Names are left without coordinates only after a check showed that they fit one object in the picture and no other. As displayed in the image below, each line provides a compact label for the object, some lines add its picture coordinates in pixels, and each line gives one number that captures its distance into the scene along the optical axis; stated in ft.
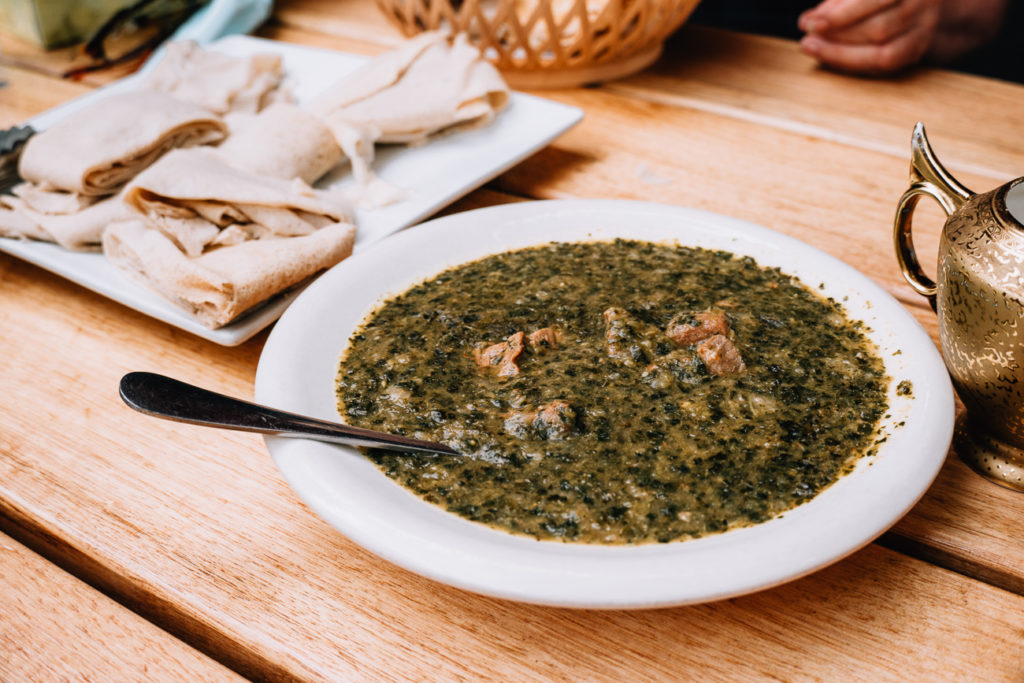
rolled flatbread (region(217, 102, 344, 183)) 2.21
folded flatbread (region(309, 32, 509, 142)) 2.39
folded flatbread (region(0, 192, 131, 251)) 2.01
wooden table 1.37
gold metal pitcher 1.37
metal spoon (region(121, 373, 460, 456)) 1.43
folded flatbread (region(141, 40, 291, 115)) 2.53
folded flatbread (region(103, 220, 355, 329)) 1.80
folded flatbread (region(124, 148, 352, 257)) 1.96
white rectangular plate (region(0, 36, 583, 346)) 1.87
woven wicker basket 2.66
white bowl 1.25
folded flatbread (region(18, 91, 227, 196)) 2.13
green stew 1.40
